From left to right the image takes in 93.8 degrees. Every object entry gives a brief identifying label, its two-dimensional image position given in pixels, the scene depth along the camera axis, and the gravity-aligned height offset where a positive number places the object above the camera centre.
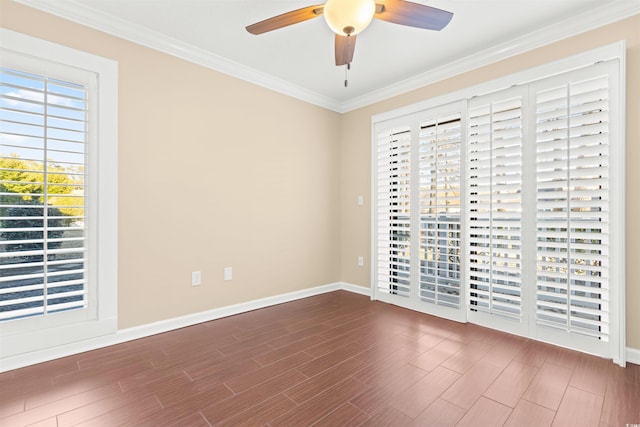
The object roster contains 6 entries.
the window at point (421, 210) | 3.13 +0.05
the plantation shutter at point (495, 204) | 2.72 +0.10
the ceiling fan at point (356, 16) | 1.52 +1.12
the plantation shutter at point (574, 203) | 2.29 +0.09
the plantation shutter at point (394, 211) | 3.57 +0.04
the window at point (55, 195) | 2.09 +0.13
